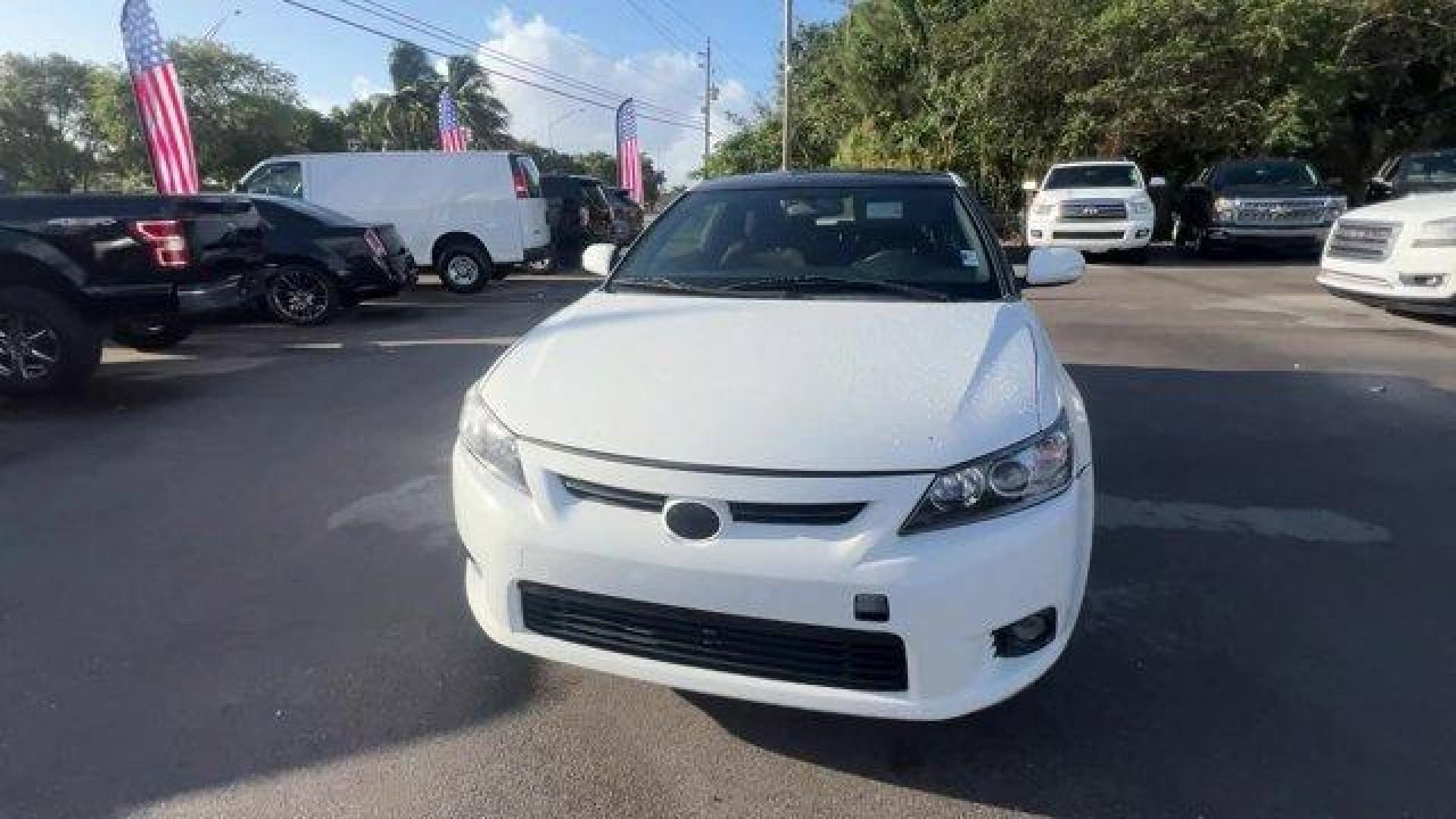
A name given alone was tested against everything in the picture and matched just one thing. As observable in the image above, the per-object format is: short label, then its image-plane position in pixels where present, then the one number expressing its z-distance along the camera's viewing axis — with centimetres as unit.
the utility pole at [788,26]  3260
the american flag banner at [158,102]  1323
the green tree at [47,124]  4300
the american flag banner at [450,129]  2683
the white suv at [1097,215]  1484
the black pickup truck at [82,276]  643
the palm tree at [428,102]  5316
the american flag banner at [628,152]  3388
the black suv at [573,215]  1677
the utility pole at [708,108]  5428
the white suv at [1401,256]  810
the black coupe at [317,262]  976
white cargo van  1273
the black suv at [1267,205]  1470
